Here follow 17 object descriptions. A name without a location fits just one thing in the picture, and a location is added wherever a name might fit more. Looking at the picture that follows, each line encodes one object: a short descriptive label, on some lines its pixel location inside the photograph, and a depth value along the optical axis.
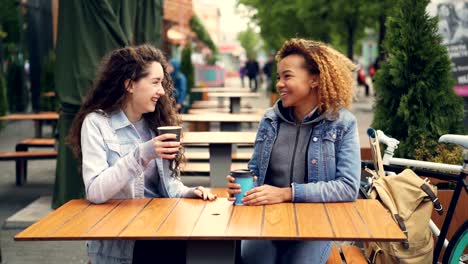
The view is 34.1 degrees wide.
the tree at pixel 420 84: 5.72
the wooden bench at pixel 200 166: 8.29
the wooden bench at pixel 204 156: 9.10
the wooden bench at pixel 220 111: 12.92
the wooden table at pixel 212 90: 18.68
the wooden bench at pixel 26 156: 9.08
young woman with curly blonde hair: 3.62
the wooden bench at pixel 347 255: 3.94
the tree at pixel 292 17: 27.84
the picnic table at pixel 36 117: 10.55
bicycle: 4.21
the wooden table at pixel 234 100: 14.02
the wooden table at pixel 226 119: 9.25
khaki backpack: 4.04
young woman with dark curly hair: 3.49
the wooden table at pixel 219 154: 7.09
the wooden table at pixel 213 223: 2.91
